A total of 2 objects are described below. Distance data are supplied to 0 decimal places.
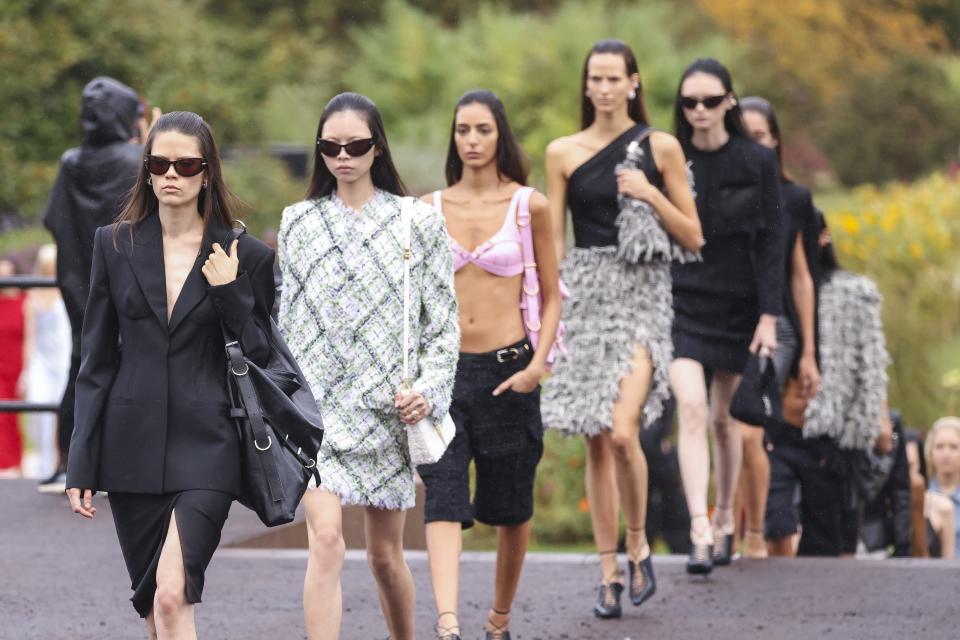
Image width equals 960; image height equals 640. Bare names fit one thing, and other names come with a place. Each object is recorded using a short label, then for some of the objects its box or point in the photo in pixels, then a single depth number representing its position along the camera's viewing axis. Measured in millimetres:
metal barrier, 23645
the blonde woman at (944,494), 23094
